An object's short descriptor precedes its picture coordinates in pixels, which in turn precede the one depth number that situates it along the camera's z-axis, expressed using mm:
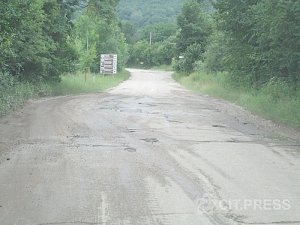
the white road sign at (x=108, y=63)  50062
